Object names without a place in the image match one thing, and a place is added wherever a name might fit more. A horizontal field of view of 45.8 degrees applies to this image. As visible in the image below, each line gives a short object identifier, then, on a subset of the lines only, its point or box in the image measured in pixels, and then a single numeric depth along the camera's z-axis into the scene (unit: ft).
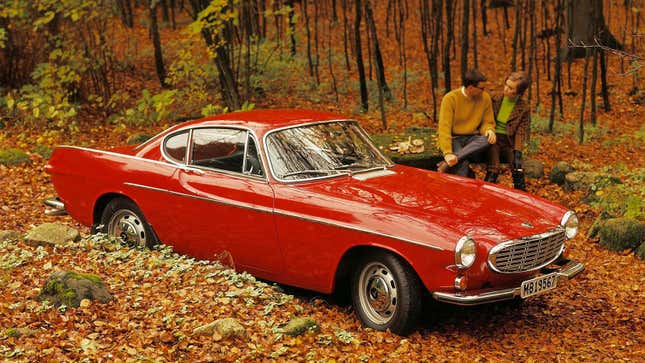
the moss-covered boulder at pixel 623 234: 28.99
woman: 30.89
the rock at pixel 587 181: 35.22
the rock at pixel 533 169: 39.09
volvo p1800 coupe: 18.83
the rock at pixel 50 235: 25.38
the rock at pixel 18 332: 17.35
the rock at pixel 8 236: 26.37
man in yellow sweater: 29.04
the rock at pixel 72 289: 19.53
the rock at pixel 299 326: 18.92
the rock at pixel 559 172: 38.32
